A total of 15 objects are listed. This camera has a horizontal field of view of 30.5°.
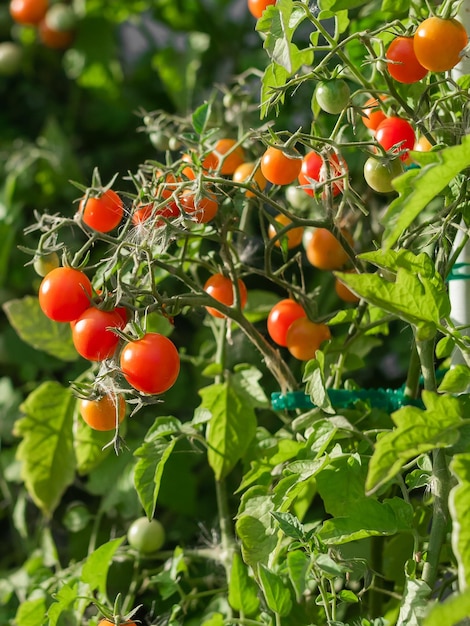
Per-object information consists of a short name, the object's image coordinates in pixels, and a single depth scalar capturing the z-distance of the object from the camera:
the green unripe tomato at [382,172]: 0.67
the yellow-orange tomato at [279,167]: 0.73
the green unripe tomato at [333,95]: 0.65
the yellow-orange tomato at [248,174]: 0.82
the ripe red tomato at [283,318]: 0.84
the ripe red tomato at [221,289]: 0.81
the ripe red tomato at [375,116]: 0.79
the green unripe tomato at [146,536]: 0.96
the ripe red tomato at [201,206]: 0.69
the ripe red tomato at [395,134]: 0.71
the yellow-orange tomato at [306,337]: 0.81
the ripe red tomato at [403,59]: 0.69
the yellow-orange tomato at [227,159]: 0.84
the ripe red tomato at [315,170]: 0.72
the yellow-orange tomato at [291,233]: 0.86
